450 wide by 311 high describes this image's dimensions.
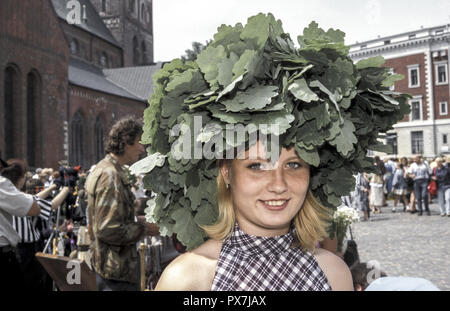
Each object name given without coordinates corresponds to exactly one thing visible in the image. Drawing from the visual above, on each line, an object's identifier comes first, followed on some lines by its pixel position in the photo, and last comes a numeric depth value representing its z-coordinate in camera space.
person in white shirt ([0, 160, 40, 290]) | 3.92
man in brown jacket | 3.30
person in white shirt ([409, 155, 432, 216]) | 14.12
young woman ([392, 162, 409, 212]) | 15.46
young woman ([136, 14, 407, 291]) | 1.40
